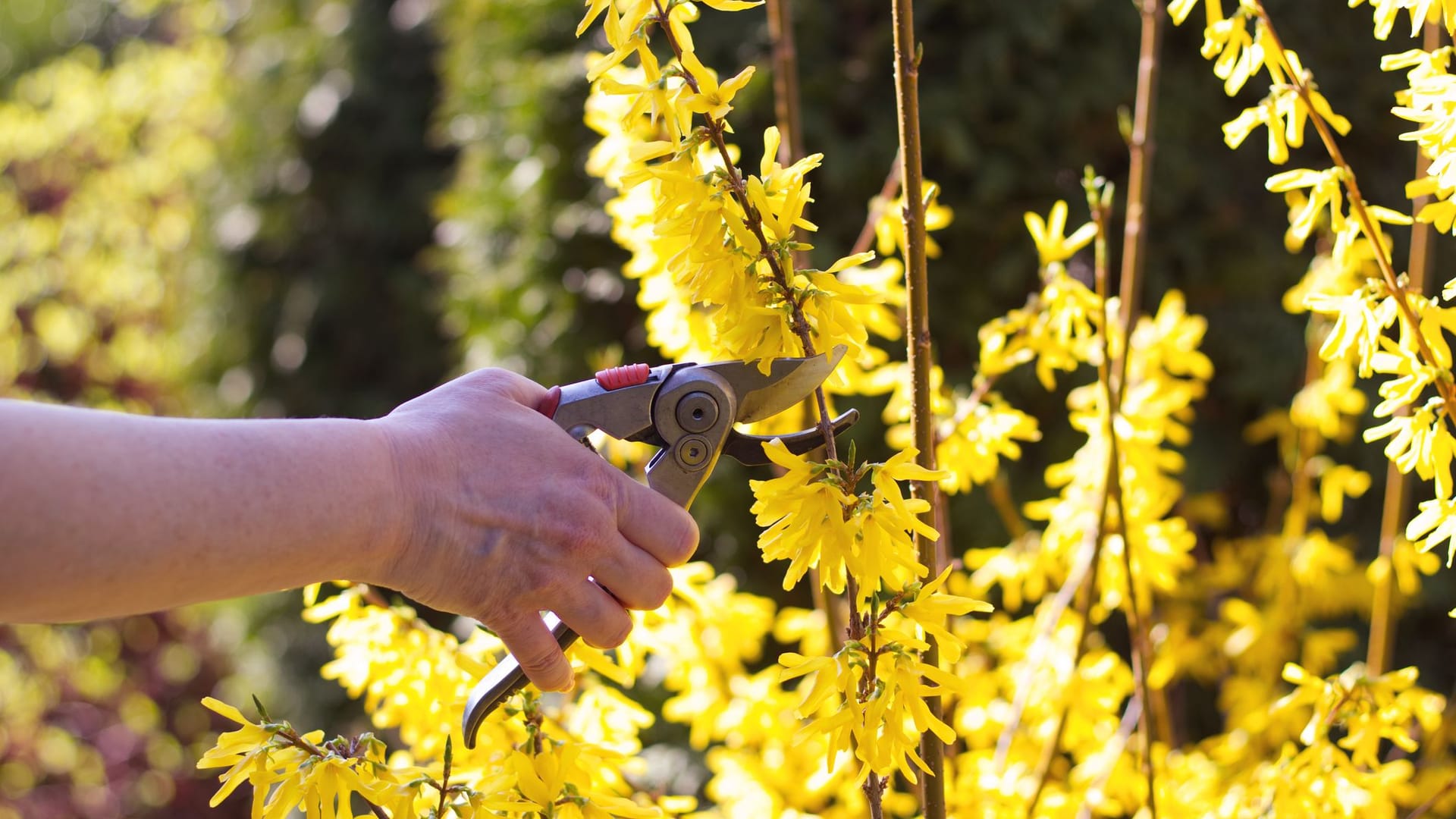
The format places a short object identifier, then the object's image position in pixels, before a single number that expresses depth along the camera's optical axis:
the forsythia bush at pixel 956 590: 1.41
